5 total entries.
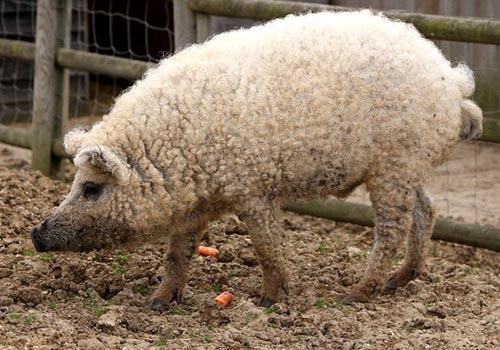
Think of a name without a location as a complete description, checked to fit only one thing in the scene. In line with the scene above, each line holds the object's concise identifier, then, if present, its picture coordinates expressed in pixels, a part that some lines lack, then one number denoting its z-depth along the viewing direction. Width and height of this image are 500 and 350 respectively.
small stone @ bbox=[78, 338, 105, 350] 9.53
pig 10.48
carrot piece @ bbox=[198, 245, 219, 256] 12.71
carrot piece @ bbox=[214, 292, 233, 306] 11.09
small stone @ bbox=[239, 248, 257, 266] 12.54
